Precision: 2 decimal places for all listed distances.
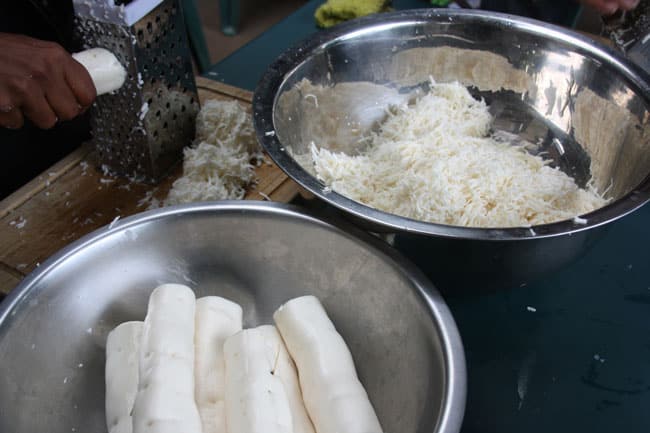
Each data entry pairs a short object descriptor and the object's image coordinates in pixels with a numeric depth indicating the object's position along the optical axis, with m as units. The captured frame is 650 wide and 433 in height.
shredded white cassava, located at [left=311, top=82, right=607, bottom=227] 1.33
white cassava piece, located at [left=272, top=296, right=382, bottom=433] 0.99
